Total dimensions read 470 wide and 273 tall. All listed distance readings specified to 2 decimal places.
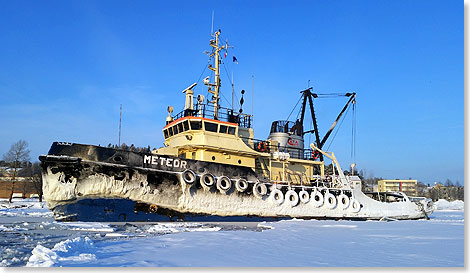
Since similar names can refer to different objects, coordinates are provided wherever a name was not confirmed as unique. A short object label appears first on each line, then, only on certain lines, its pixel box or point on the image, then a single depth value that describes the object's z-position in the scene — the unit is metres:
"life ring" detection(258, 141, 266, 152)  17.66
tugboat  12.69
